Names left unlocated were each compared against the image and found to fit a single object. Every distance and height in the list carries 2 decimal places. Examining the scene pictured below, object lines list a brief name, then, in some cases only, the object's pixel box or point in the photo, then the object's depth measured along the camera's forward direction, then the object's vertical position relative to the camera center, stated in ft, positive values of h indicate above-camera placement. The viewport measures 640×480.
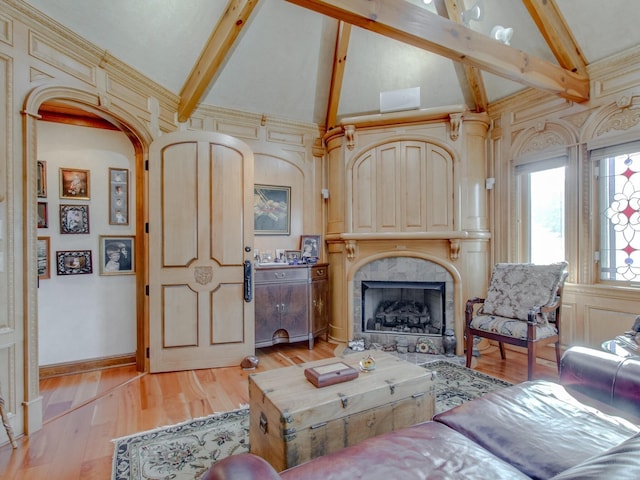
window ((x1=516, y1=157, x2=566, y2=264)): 12.33 +1.09
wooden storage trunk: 5.21 -2.78
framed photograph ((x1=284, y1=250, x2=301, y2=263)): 14.64 -0.58
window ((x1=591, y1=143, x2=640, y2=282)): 10.53 +0.90
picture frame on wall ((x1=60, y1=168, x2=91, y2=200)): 11.19 +1.97
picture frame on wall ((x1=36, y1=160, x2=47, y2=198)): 10.84 +2.04
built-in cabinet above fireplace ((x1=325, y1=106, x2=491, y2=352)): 13.29 +1.58
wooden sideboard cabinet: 12.82 -2.39
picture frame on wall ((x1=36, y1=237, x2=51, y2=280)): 10.86 -0.43
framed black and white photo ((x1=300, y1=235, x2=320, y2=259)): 15.05 -0.15
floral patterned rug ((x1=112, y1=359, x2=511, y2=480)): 6.27 -4.15
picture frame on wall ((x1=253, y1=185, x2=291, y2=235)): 14.43 +1.36
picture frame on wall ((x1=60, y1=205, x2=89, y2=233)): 11.18 +0.81
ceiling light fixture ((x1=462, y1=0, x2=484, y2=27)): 10.27 +6.90
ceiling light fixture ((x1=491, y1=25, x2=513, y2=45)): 10.16 +6.19
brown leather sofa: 3.85 -2.61
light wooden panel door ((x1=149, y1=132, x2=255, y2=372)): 11.24 -0.28
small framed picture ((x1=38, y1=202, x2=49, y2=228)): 10.85 +0.90
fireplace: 13.51 -2.50
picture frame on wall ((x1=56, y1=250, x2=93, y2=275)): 11.15 -0.62
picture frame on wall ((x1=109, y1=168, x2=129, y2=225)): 11.87 +1.63
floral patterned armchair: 9.82 -2.13
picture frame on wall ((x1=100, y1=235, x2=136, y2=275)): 11.75 -0.41
